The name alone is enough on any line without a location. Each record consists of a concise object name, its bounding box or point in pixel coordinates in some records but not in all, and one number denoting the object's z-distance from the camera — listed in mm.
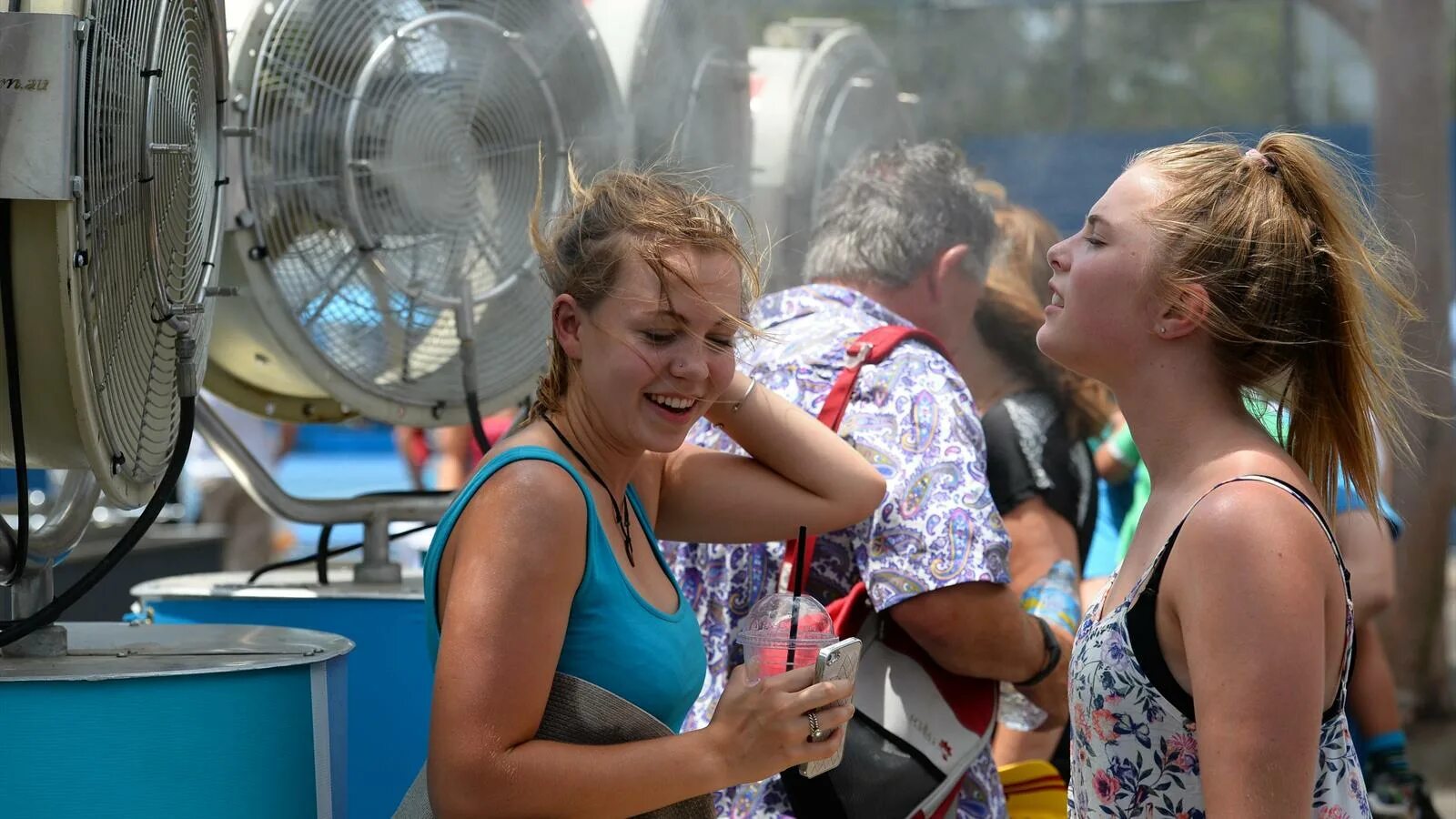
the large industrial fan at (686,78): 5922
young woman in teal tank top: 3010
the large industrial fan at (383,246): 4719
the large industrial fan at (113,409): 3012
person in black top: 6391
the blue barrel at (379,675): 4746
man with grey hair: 4410
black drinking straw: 3399
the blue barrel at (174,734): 3088
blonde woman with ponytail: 2857
